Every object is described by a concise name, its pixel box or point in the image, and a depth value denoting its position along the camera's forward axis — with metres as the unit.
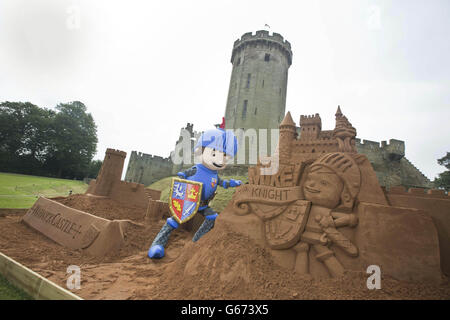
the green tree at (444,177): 16.49
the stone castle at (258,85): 22.55
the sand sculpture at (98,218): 4.43
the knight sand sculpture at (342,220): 2.49
